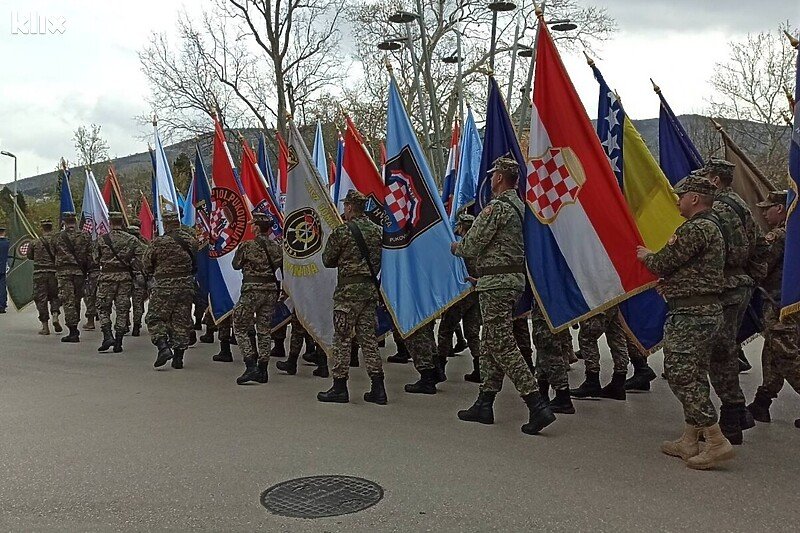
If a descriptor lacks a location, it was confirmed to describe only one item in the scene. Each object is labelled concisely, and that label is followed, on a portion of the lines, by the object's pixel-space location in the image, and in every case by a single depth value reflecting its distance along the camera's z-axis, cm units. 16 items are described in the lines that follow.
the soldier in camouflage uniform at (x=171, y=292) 934
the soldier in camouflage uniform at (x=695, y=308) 494
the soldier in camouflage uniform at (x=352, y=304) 716
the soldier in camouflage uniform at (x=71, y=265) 1194
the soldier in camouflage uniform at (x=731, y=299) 550
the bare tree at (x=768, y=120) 2508
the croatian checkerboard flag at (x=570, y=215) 580
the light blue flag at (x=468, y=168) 956
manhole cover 435
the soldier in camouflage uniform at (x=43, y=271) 1251
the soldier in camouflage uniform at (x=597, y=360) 712
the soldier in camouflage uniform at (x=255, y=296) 834
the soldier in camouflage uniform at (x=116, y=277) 1084
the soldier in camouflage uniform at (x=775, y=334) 600
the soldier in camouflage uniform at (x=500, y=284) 590
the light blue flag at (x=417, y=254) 732
